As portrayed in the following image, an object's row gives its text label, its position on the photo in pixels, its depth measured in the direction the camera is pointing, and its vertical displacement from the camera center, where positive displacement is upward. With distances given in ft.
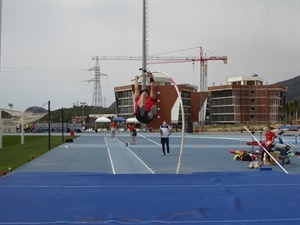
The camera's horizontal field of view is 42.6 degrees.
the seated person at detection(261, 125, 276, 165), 43.11 -2.50
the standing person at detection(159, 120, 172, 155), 55.77 -2.05
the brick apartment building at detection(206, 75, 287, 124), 320.09 +13.29
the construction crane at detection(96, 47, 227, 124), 347.77 +49.83
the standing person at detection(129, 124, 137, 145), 80.58 -3.08
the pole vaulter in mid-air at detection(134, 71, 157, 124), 30.30 +1.26
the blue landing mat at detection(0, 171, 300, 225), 16.81 -4.25
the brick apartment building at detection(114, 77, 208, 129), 207.21 +9.91
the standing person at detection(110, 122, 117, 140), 100.80 -2.53
